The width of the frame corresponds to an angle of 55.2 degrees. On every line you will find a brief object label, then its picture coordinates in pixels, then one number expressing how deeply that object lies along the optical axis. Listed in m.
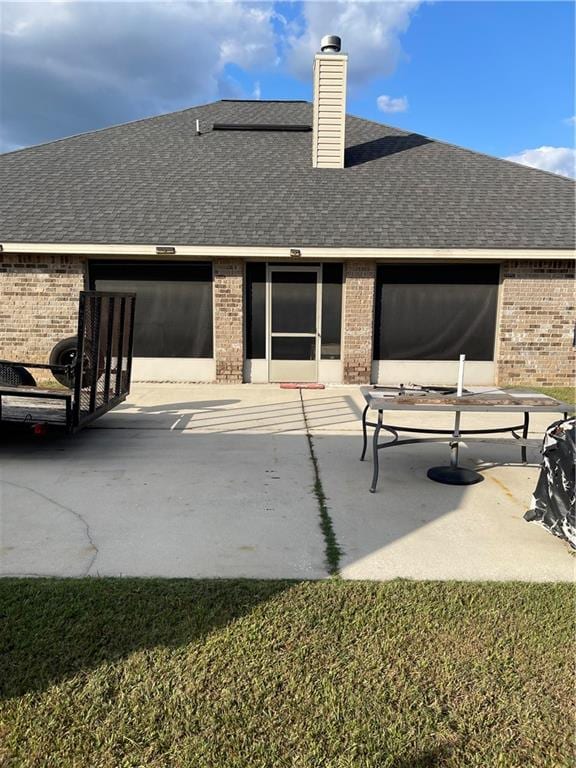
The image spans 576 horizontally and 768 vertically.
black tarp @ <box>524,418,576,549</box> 3.65
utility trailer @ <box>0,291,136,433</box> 5.74
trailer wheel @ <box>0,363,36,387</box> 7.07
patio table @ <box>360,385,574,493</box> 4.79
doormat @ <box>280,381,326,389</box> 10.59
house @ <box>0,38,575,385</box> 10.45
